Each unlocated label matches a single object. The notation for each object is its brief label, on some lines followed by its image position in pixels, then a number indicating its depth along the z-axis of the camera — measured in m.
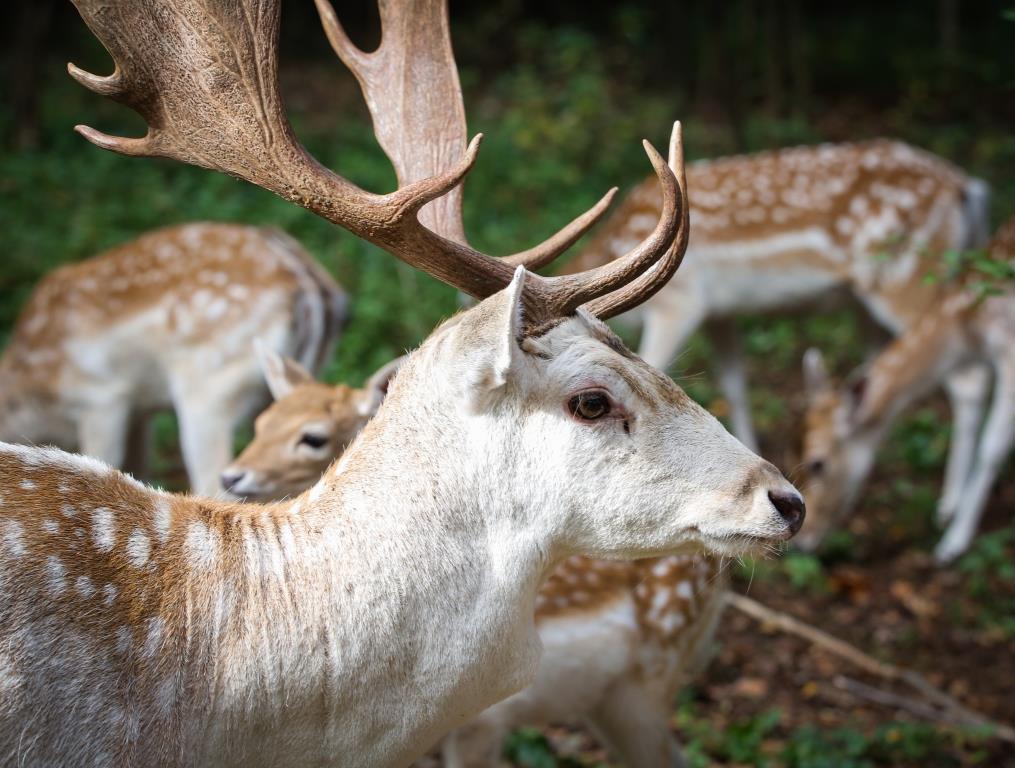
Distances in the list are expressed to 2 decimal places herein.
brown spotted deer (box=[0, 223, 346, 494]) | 5.52
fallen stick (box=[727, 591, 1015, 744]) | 4.43
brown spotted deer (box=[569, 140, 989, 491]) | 6.84
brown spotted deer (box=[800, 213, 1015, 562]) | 6.15
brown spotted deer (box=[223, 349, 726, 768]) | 3.48
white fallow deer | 2.17
